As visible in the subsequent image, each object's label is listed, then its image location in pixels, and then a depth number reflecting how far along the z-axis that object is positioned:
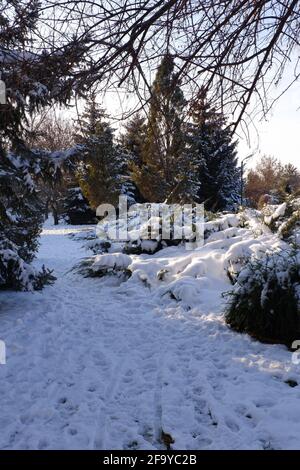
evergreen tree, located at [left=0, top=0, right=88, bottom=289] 2.93
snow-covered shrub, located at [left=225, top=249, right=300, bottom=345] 4.34
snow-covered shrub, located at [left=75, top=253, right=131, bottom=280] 8.20
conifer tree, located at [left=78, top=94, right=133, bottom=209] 23.23
